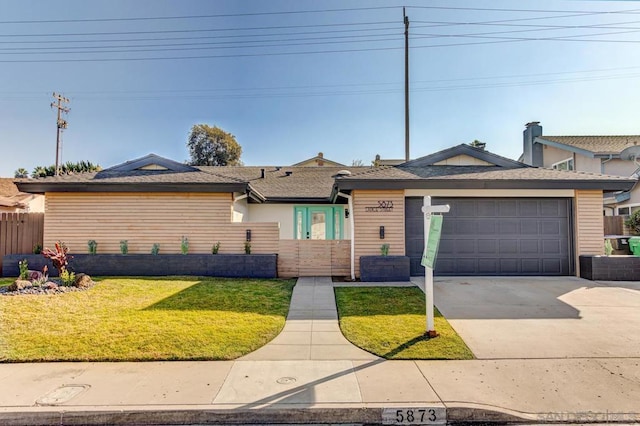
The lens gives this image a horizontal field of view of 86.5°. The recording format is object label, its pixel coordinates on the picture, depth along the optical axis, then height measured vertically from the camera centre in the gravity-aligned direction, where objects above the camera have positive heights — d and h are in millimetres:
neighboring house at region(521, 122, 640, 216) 16812 +3799
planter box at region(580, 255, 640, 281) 9469 -1161
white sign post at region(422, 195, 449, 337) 4783 -598
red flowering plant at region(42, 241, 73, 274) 8070 -811
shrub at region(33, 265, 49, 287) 7672 -1301
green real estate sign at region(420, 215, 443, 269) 4625 -231
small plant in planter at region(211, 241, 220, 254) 10406 -721
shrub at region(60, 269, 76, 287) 7906 -1273
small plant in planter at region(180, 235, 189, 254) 10305 -632
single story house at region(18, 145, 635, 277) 9773 +262
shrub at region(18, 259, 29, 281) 8031 -1152
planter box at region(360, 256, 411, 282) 9453 -1190
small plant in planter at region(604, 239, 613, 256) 9734 -642
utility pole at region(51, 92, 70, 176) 26117 +8818
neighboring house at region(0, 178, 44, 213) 18859 +1429
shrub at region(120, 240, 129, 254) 10312 -694
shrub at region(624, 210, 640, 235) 13545 +174
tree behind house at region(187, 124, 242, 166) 35500 +8213
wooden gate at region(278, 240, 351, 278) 10320 -1006
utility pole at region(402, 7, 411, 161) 16422 +7077
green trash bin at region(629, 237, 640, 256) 10174 -571
